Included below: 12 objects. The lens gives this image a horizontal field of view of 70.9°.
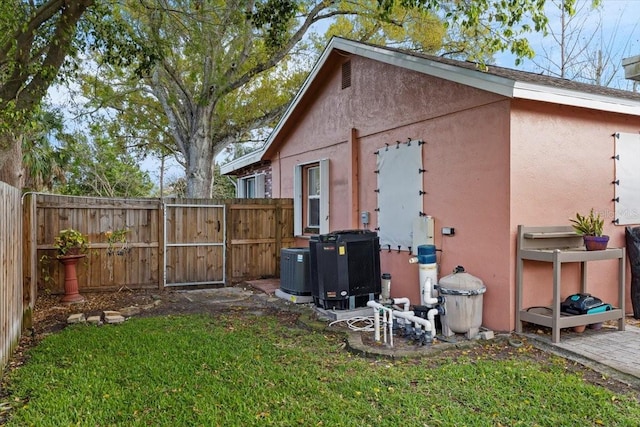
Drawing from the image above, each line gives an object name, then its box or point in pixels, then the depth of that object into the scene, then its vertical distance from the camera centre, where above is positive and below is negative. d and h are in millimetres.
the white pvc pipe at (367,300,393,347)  4705 -1175
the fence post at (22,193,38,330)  5477 -624
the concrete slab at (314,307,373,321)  5829 -1358
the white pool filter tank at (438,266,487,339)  4863 -1037
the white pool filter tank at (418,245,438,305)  5501 -679
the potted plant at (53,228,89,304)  7003 -705
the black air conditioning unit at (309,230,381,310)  5977 -782
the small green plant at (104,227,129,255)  7867 -505
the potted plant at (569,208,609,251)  4953 -247
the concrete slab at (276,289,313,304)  6883 -1363
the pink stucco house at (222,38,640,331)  4957 +599
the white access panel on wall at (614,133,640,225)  5660 +384
